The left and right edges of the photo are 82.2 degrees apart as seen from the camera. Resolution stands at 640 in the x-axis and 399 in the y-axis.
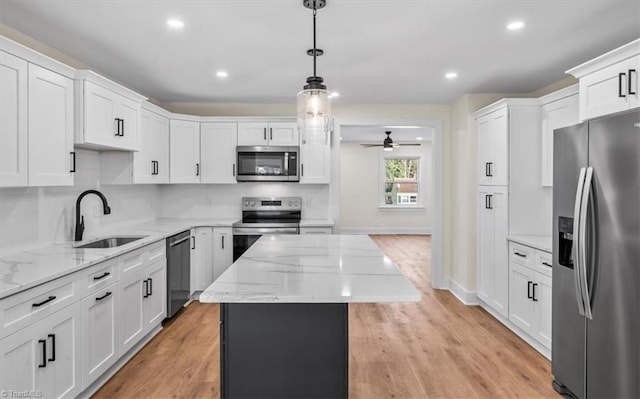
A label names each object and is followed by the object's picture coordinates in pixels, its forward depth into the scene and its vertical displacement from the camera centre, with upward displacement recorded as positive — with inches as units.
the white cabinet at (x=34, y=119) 82.8 +19.5
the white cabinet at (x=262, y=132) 187.8 +33.7
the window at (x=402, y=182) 397.4 +17.7
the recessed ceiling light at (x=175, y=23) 99.6 +48.0
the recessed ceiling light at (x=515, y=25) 100.3 +48.1
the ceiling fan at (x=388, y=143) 312.8 +47.4
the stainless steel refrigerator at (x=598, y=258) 74.3 -13.3
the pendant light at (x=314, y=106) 88.4 +22.3
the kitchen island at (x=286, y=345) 71.2 -28.8
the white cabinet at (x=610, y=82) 83.4 +28.8
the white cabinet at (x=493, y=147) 145.9 +21.7
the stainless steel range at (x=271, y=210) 195.8 -6.6
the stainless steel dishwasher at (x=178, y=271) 144.9 -31.0
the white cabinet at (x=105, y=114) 107.4 +27.2
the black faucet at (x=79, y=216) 119.8 -6.2
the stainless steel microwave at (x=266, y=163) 185.8 +17.7
